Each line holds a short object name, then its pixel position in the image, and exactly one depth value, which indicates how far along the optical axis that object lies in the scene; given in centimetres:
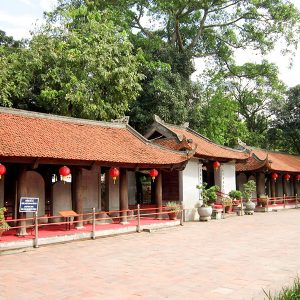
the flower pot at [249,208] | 2216
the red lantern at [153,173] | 1593
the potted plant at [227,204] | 2064
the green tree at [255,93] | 3347
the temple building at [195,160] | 1897
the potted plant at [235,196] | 2164
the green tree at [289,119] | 3734
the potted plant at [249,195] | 2217
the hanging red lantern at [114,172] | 1443
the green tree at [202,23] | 2903
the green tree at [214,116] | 2906
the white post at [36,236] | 1120
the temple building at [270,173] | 2522
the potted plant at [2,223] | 1087
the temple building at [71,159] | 1243
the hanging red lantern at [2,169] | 1130
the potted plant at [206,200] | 1850
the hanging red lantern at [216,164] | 2026
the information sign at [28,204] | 1168
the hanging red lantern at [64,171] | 1289
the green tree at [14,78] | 2009
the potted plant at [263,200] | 2406
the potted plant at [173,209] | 1672
